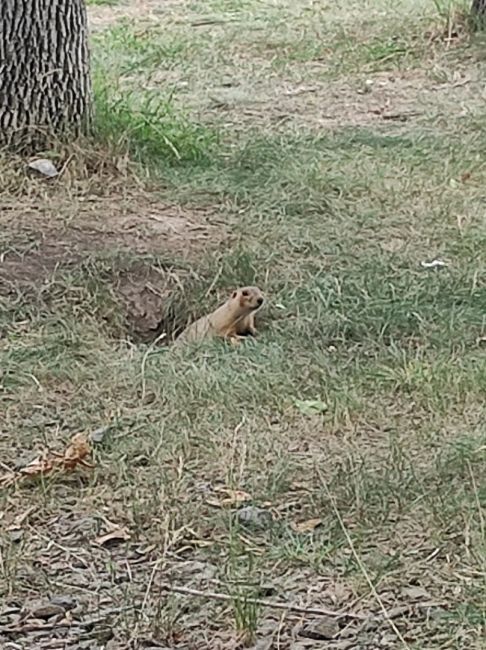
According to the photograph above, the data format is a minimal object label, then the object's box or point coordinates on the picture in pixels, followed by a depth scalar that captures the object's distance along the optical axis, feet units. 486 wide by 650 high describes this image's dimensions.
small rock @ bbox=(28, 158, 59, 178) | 17.72
